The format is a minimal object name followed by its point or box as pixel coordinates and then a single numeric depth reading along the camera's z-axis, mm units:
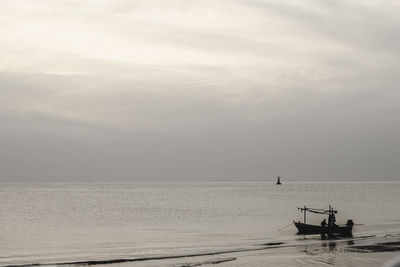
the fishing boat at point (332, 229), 56406
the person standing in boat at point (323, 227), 56684
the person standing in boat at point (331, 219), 56647
